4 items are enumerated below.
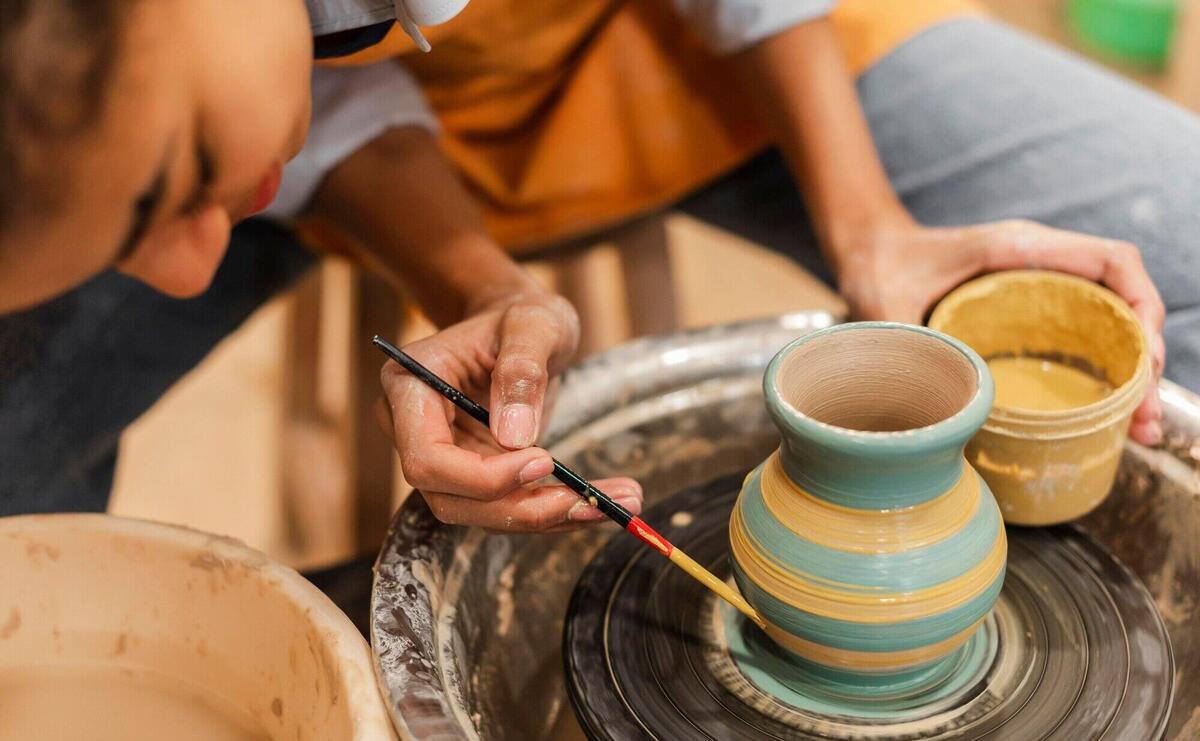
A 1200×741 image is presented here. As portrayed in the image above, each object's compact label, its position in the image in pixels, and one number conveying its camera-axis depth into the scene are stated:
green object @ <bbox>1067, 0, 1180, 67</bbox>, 2.79
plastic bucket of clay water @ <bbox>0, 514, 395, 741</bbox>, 0.88
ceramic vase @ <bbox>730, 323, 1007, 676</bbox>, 0.75
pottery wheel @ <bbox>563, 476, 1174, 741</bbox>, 0.83
